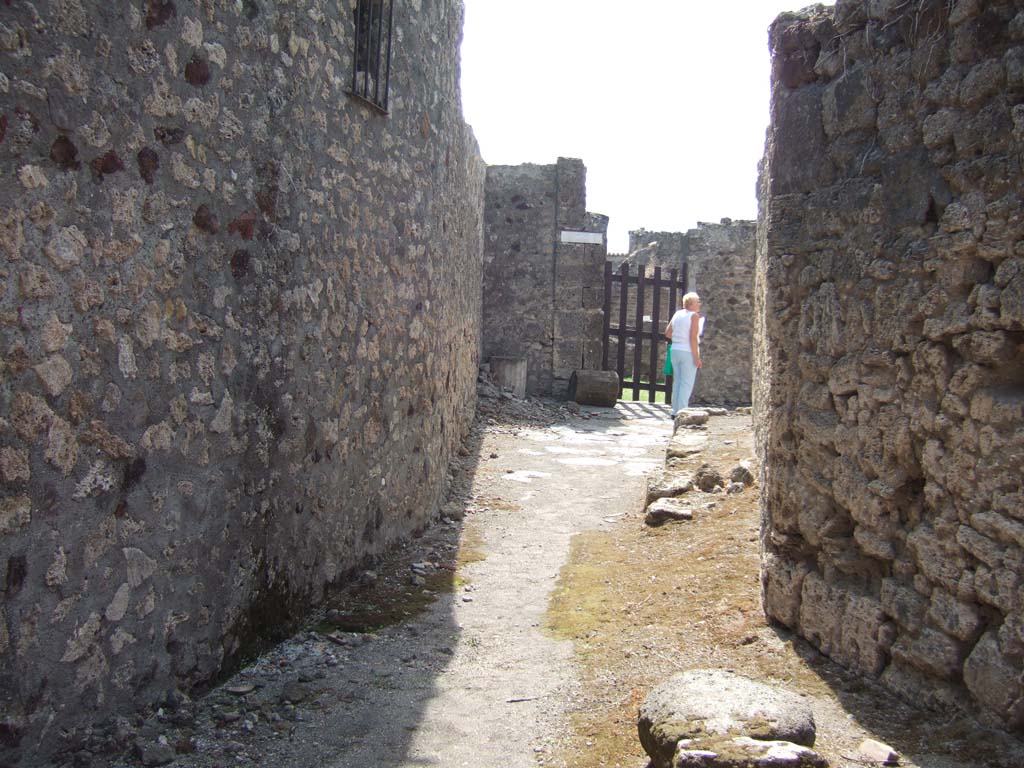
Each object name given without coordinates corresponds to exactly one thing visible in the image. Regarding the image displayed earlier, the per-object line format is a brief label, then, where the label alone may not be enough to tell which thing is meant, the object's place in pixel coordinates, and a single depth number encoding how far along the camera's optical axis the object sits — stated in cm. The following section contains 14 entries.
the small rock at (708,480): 643
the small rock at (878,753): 270
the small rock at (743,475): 618
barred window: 467
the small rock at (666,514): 588
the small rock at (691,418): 923
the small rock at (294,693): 338
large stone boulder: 260
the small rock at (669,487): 646
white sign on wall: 1355
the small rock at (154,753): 279
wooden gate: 1423
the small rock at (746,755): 246
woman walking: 1071
